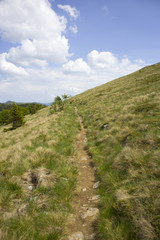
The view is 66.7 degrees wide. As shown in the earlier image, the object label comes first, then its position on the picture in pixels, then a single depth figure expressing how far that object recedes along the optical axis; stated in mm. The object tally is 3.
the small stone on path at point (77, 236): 3175
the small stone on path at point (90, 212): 3842
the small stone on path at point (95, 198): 4446
